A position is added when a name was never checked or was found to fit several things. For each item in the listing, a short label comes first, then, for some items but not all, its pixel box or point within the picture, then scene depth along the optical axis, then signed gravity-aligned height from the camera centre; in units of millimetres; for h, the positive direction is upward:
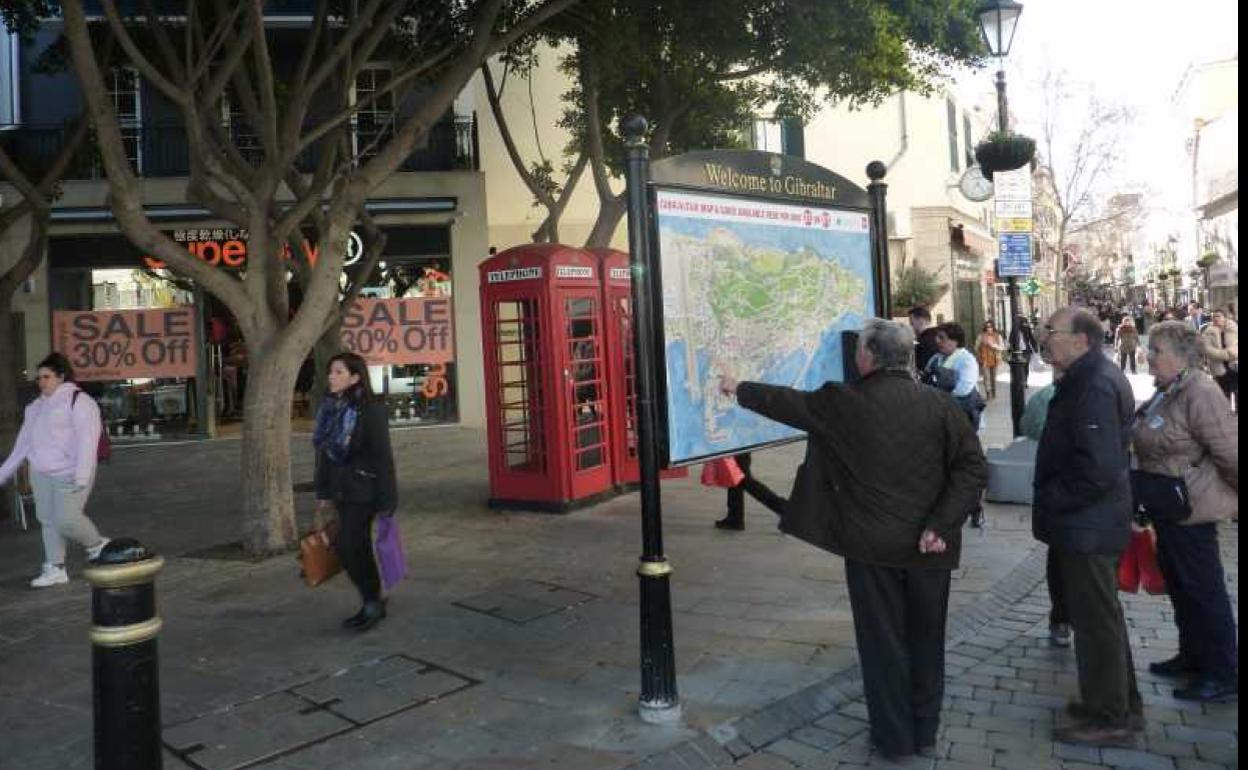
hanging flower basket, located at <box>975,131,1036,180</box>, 10711 +2132
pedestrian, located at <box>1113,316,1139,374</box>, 22141 +15
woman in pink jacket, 7098 -415
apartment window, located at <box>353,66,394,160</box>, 17484 +4780
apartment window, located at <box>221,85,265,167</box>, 17125 +4492
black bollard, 3043 -833
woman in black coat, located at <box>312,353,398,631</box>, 5688 -514
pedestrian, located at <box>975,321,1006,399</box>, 19719 -129
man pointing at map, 3924 -611
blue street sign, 10594 +995
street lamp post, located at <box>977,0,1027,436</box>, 10453 +3321
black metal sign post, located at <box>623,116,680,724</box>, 4254 -463
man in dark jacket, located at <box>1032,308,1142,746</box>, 4051 -708
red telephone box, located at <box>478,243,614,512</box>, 9109 -79
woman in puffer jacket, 4457 -640
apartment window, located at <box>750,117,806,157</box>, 22469 +5163
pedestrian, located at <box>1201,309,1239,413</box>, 10680 -129
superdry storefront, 17328 +929
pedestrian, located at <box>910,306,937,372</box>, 8852 +158
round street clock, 14922 +2463
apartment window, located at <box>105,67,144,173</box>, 17094 +4901
